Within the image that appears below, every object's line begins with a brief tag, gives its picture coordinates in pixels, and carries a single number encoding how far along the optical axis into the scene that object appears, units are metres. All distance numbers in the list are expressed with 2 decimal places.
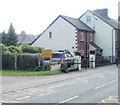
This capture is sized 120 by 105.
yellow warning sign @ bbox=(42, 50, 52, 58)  16.70
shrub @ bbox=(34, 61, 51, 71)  16.51
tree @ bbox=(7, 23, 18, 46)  39.35
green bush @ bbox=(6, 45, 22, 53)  22.29
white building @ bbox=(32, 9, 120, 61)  26.97
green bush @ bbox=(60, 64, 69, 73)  16.50
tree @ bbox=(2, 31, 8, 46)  38.37
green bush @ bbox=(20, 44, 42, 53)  26.20
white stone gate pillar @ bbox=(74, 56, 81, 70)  18.46
